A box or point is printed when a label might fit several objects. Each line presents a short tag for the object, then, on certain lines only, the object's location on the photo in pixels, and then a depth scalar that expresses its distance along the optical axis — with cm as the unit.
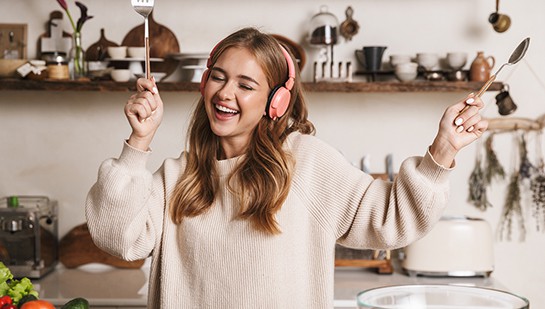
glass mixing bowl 114
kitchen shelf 304
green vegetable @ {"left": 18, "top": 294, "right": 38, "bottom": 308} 160
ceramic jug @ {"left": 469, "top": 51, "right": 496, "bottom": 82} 309
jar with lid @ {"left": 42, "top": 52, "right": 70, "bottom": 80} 311
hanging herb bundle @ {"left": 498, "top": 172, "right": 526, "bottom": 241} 323
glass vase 317
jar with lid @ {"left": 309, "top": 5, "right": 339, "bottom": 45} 310
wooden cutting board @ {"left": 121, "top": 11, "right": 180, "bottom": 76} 324
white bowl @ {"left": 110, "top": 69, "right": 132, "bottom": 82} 306
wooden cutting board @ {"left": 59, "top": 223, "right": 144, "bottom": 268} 328
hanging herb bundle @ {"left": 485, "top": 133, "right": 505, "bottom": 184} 323
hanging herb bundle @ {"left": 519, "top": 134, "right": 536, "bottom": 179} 321
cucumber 158
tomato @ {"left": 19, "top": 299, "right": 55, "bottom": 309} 153
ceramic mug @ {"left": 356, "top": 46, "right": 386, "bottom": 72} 311
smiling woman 173
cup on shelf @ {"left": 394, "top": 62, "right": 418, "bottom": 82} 305
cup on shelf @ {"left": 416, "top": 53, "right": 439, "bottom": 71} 309
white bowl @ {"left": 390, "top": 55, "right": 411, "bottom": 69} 310
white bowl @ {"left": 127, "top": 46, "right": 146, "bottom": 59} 310
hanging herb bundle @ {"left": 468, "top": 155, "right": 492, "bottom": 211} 324
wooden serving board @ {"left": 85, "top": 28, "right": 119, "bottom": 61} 325
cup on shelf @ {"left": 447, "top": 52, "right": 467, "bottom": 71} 309
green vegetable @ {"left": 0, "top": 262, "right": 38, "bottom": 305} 163
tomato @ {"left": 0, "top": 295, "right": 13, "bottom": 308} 155
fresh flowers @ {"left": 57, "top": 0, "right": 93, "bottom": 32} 310
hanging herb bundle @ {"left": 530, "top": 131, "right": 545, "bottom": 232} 321
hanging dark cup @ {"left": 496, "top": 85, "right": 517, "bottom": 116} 314
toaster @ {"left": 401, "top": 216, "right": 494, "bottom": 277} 301
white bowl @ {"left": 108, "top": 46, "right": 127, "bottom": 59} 310
